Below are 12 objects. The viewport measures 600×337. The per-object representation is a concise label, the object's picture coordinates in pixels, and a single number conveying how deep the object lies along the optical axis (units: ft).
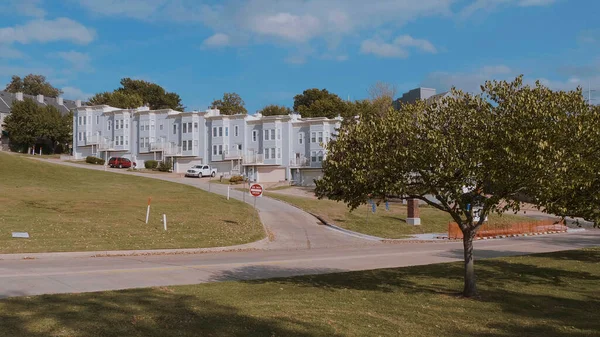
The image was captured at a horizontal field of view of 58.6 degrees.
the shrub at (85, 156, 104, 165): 245.45
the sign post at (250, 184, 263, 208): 97.30
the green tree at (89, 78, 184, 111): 351.67
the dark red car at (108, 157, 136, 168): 239.50
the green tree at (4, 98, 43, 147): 282.15
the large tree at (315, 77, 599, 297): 36.24
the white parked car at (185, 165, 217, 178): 227.81
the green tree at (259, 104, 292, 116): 341.62
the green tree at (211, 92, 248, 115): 353.88
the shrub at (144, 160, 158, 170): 246.88
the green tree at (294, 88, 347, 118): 300.81
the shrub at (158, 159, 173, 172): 240.94
